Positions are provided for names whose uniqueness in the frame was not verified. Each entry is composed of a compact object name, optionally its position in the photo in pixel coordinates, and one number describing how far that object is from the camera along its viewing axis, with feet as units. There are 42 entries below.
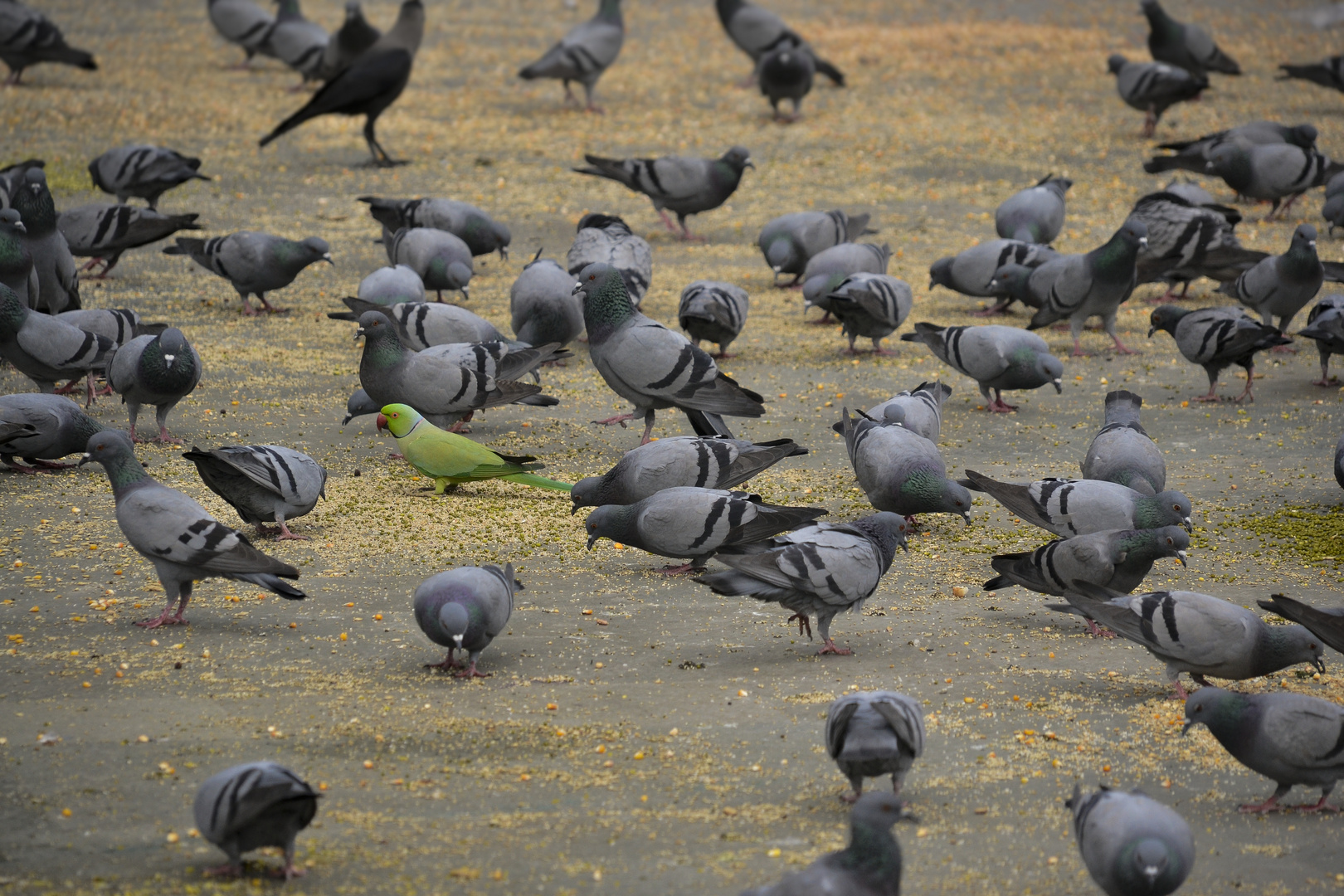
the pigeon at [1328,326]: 57.52
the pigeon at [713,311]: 61.31
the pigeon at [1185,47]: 115.85
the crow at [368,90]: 97.30
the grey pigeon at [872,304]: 62.64
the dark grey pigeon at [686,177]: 83.35
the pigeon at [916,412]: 48.14
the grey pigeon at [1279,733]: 27.32
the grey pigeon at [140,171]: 78.33
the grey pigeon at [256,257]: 67.41
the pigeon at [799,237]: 74.49
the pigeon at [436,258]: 68.08
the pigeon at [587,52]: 113.19
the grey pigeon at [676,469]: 42.60
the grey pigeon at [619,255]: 67.15
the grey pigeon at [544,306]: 61.72
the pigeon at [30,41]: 107.45
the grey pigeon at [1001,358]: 56.49
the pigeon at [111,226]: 69.46
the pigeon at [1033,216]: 77.05
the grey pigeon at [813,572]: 34.58
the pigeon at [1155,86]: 104.42
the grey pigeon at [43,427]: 46.44
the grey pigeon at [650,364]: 50.75
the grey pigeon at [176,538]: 35.09
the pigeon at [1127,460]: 43.21
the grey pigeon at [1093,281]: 63.51
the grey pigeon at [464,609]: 32.83
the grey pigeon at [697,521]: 39.14
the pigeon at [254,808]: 23.47
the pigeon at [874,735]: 26.61
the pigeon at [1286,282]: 63.05
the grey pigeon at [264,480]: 41.63
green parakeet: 47.39
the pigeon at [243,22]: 124.06
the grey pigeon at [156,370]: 49.19
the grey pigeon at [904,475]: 43.86
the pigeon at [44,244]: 60.64
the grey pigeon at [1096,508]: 39.73
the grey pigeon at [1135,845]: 23.11
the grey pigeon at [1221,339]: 57.62
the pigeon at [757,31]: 119.55
